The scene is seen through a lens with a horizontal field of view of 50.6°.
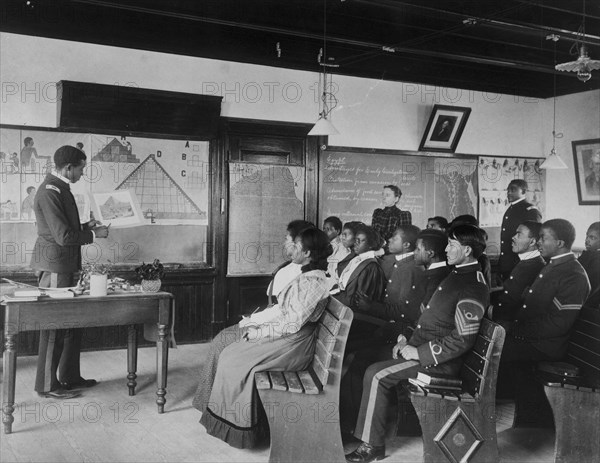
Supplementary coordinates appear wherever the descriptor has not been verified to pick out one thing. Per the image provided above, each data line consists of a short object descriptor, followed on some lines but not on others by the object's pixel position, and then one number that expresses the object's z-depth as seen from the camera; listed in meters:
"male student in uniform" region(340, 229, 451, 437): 3.89
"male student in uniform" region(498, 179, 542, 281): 7.33
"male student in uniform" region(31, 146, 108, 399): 4.44
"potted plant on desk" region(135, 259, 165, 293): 4.36
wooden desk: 3.85
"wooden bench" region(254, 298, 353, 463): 3.33
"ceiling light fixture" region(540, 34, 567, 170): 7.64
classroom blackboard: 7.59
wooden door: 6.90
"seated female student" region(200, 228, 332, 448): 3.57
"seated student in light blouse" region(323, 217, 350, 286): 6.66
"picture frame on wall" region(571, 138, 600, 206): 8.54
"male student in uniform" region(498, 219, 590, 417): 3.84
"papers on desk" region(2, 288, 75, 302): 3.87
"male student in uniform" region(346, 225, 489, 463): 3.29
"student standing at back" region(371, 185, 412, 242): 6.93
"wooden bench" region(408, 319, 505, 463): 3.16
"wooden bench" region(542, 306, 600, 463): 3.36
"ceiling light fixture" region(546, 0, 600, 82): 5.11
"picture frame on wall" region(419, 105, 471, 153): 8.06
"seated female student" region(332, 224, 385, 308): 4.88
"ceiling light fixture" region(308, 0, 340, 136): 5.88
